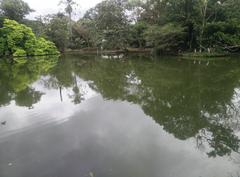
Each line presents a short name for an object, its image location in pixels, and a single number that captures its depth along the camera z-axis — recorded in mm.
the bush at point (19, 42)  23523
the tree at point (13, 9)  28988
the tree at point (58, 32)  26760
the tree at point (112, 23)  23700
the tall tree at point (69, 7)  30396
